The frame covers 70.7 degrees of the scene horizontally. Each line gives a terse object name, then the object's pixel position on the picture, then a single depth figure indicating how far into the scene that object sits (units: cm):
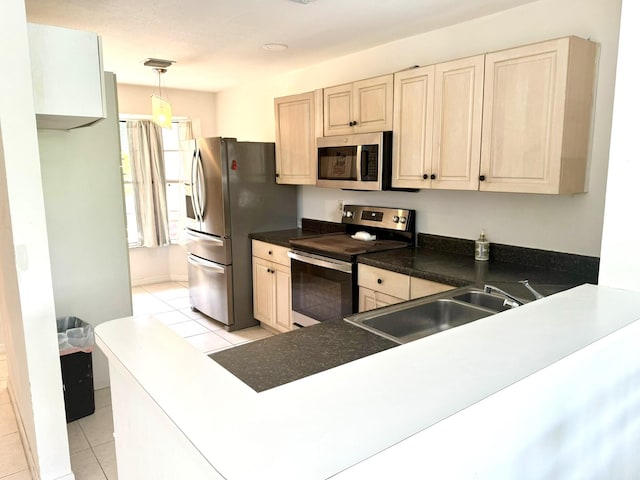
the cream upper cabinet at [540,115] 219
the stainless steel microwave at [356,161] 306
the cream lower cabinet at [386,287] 255
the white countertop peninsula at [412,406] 63
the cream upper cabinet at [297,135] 369
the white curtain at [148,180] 529
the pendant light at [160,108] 381
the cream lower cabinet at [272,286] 374
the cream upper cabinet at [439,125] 254
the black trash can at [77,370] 260
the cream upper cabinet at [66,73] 180
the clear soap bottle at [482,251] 282
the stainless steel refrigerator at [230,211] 396
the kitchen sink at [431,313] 176
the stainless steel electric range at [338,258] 306
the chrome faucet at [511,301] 172
